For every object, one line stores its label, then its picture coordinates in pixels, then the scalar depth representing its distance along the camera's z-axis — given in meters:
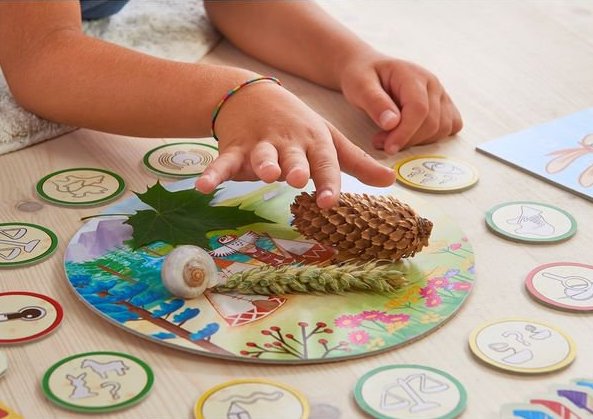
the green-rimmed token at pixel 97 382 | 0.66
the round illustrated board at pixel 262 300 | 0.70
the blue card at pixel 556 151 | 0.89
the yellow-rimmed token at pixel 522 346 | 0.70
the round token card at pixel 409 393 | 0.66
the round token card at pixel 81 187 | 0.84
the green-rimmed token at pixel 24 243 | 0.77
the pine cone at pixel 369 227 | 0.75
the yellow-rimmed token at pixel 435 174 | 0.87
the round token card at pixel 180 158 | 0.88
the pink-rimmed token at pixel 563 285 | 0.75
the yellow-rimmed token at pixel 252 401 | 0.66
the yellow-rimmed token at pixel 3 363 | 0.68
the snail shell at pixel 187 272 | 0.72
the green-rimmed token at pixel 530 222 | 0.81
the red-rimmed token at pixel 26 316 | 0.71
